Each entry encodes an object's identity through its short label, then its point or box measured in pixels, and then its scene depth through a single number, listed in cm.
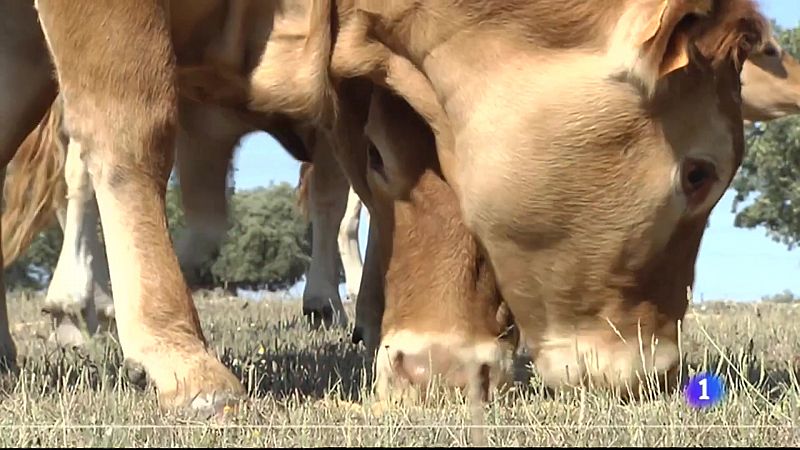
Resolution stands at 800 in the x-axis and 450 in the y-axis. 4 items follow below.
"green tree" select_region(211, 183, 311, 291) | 3544
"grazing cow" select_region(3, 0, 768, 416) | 340
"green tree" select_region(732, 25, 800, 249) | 3155
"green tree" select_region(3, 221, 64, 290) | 3622
